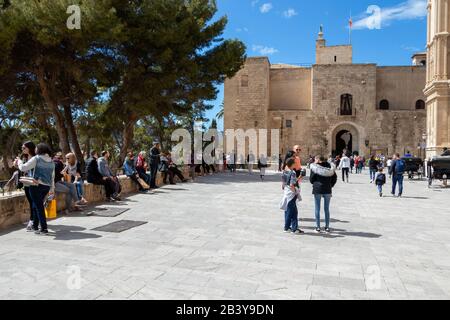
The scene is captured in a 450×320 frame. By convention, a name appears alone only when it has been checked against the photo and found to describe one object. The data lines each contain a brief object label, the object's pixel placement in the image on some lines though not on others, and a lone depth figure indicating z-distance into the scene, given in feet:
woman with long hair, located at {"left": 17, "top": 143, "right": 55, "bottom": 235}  20.31
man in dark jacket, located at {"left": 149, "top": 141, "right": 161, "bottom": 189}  44.42
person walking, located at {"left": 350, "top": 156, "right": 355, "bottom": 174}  94.35
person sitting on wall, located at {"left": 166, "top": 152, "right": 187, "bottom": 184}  53.57
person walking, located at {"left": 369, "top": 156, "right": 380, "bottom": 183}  59.88
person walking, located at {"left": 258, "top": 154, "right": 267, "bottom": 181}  62.80
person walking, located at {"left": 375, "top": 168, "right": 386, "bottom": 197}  41.93
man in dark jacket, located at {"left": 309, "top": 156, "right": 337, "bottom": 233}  22.77
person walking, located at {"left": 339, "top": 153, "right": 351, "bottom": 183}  60.85
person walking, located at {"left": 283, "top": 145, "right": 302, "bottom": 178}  24.41
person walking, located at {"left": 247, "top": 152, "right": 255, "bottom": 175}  81.30
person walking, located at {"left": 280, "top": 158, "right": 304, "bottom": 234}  22.59
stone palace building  126.31
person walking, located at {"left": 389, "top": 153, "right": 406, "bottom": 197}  41.14
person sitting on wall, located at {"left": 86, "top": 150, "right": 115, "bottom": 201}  33.06
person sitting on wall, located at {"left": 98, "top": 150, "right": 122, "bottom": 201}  33.65
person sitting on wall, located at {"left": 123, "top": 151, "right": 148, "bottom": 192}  40.83
